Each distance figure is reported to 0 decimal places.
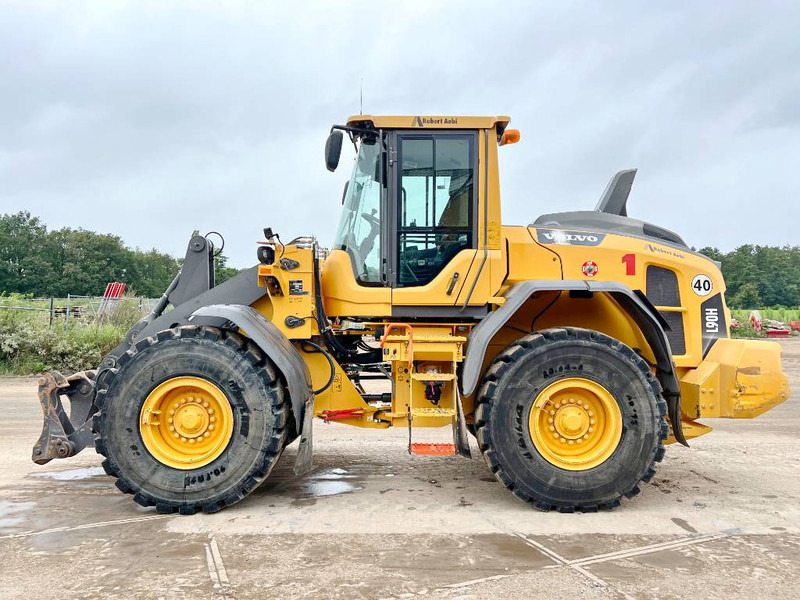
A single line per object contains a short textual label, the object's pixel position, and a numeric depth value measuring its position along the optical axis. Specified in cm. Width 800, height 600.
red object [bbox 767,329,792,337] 2389
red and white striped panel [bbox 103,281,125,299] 3238
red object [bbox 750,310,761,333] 2485
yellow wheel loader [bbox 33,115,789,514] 413
